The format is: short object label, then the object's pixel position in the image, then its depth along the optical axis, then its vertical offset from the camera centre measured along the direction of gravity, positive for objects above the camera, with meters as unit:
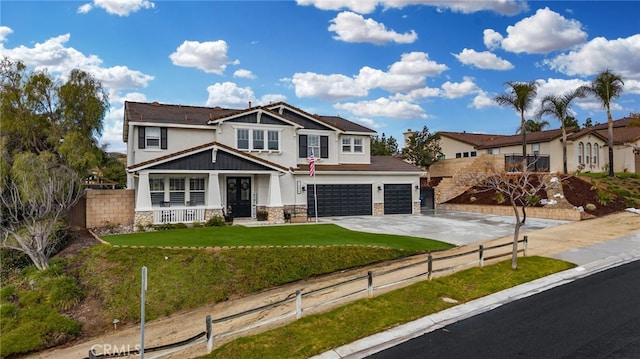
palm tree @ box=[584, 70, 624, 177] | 31.20 +7.32
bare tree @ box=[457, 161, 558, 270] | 26.88 +0.24
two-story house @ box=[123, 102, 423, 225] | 22.77 +1.18
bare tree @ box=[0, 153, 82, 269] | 15.93 -0.64
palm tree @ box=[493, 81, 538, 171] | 32.66 +7.07
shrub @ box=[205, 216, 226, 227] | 22.25 -1.93
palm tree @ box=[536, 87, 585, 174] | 32.82 +6.32
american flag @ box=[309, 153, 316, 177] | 25.12 +1.23
